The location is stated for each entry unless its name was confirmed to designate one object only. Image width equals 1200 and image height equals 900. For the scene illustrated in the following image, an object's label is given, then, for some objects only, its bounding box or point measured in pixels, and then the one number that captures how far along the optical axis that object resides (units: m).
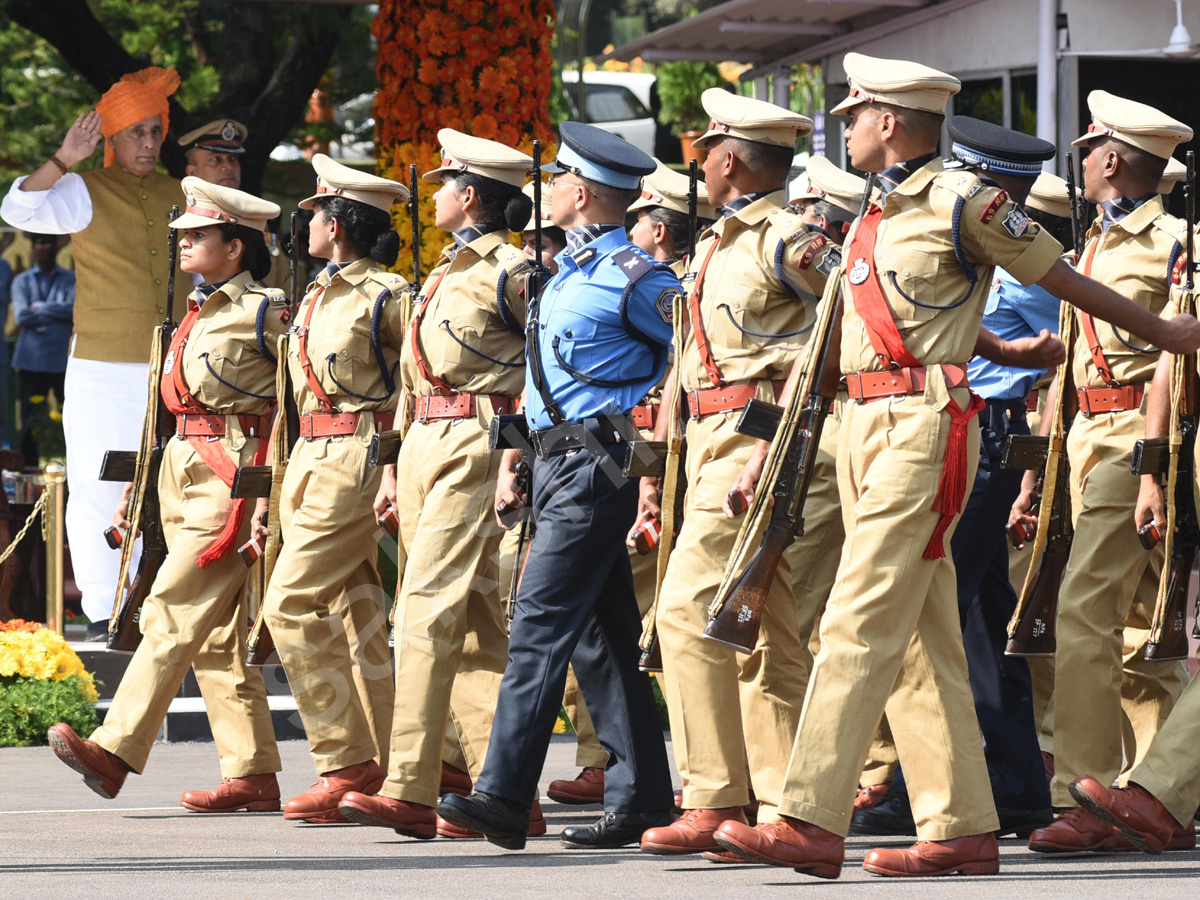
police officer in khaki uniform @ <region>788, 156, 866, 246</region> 14.90
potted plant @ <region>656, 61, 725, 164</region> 47.41
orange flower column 20.80
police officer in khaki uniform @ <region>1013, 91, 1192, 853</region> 12.91
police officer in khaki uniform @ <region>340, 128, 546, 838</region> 13.41
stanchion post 20.19
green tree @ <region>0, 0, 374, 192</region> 25.30
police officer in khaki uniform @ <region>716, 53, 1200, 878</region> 11.33
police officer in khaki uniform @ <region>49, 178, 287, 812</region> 15.05
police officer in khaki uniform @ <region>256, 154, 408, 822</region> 14.45
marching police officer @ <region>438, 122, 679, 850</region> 12.71
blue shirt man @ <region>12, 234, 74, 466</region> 31.31
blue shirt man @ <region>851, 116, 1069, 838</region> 13.45
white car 49.25
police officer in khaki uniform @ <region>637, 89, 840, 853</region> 12.54
